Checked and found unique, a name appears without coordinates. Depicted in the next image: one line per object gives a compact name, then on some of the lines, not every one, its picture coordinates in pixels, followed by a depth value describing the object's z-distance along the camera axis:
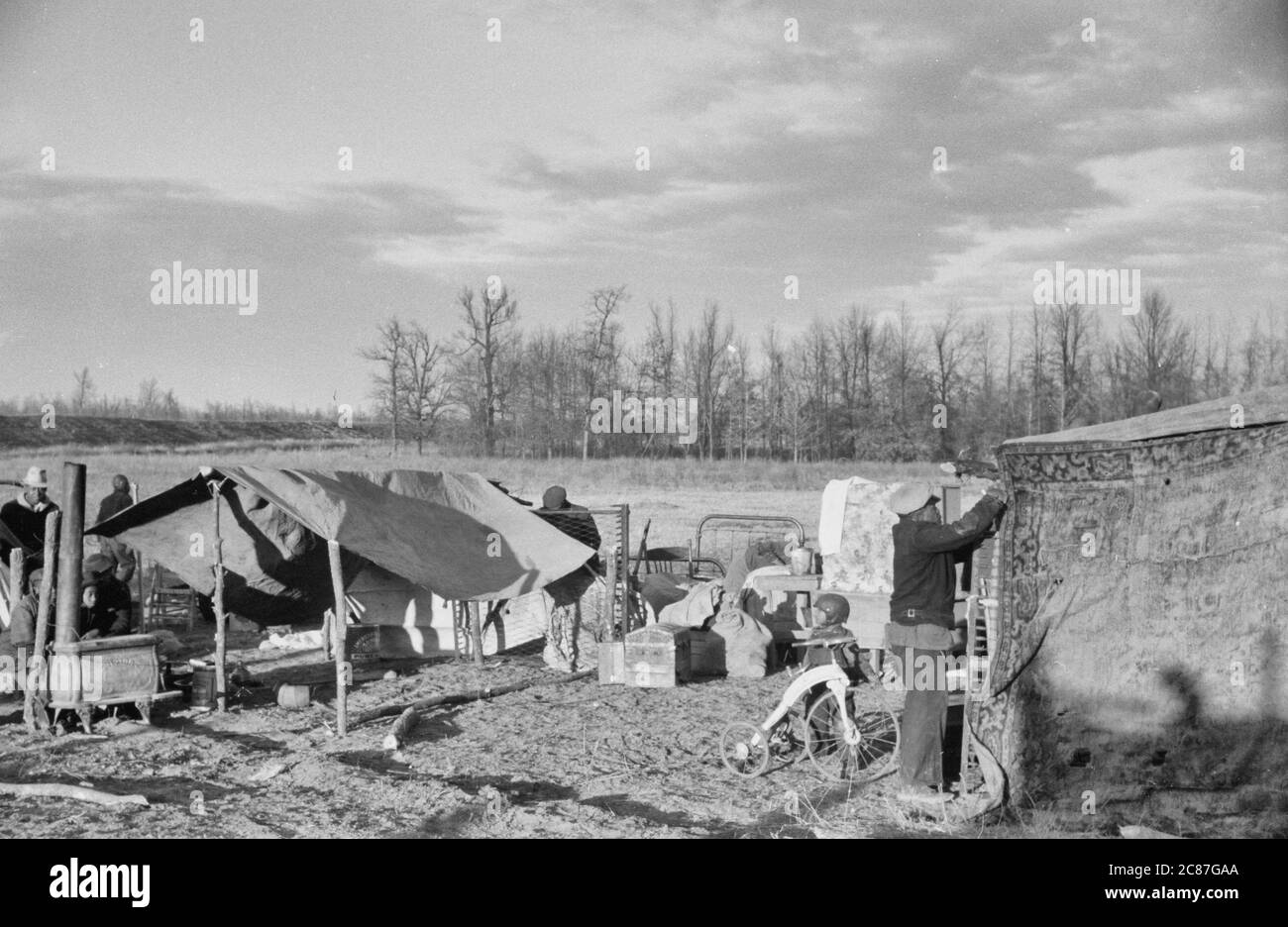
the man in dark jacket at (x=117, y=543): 13.36
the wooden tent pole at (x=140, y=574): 14.33
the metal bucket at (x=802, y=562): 13.81
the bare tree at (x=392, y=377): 52.84
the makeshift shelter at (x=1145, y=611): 7.28
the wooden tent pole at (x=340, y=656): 9.83
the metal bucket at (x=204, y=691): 11.12
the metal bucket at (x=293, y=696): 11.19
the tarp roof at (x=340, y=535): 11.33
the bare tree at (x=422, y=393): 54.34
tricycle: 8.37
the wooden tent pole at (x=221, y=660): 10.95
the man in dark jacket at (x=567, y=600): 13.54
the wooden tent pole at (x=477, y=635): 13.79
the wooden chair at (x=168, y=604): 16.56
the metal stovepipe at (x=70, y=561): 9.77
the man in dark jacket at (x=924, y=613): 7.36
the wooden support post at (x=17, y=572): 10.67
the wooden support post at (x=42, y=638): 9.81
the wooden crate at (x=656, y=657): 12.10
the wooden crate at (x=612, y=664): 12.38
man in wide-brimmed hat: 12.40
